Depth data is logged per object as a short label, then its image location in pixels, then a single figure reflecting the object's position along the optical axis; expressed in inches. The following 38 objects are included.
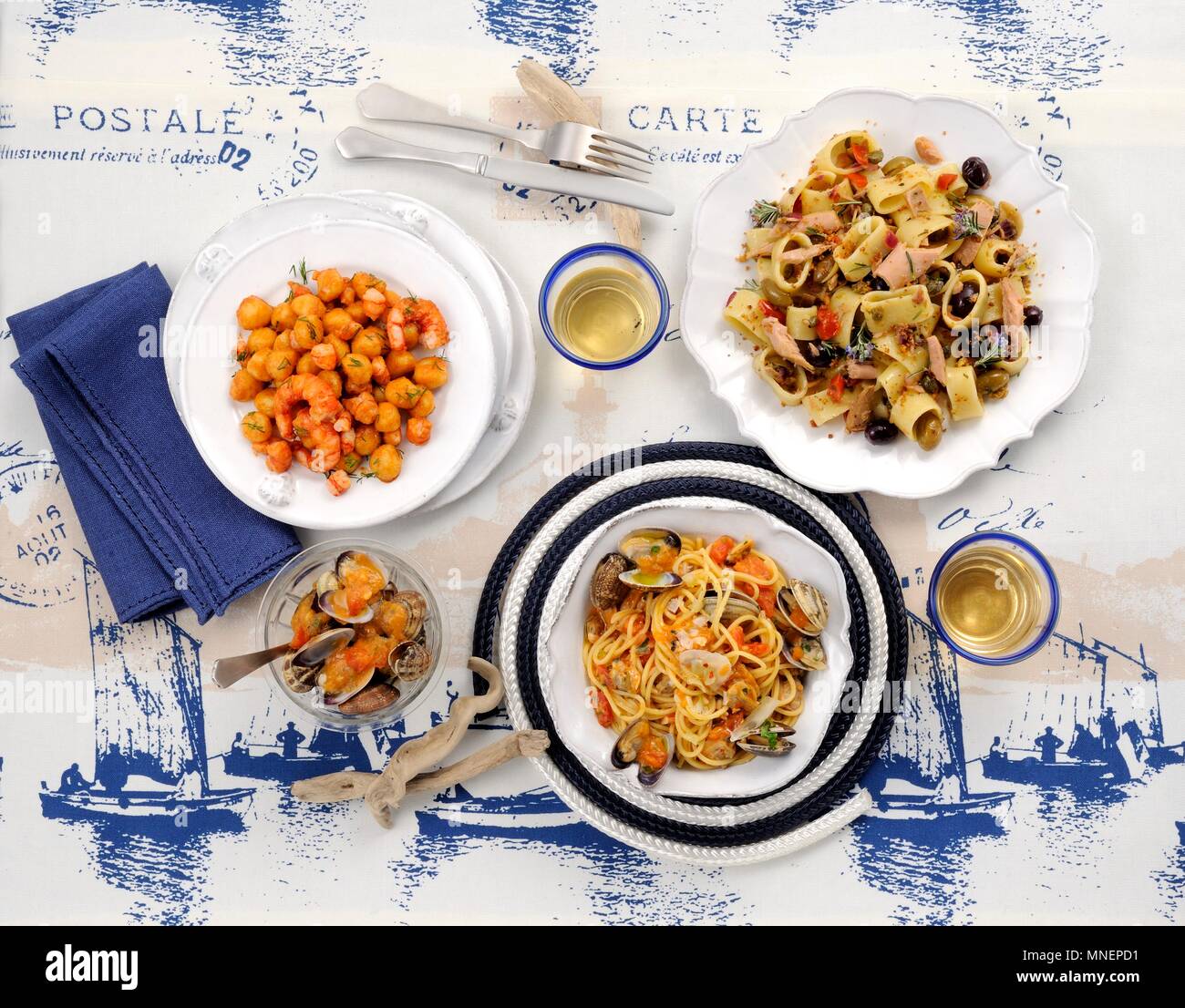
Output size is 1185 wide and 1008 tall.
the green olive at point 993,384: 33.4
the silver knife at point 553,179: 34.4
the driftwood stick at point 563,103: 34.5
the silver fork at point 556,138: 34.4
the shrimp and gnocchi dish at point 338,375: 32.4
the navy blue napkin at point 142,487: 34.1
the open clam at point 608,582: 32.8
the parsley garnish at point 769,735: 32.8
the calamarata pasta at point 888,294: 33.0
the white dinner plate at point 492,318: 34.1
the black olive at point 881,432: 33.4
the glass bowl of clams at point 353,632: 32.6
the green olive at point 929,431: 33.3
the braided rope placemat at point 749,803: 33.9
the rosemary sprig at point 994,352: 33.2
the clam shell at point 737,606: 32.9
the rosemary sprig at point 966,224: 33.1
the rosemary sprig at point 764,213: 33.8
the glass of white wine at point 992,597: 34.4
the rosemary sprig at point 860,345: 33.1
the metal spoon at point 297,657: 31.8
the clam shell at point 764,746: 32.7
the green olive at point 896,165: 33.8
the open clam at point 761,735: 32.8
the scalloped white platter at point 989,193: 33.6
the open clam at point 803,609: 32.5
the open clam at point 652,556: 32.8
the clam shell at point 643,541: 33.0
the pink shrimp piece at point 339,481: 33.0
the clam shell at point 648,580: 32.6
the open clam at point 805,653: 32.9
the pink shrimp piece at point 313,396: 32.2
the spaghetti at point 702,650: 32.7
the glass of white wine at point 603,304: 34.5
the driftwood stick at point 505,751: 33.3
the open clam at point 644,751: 33.2
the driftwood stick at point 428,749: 33.2
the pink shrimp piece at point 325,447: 32.3
